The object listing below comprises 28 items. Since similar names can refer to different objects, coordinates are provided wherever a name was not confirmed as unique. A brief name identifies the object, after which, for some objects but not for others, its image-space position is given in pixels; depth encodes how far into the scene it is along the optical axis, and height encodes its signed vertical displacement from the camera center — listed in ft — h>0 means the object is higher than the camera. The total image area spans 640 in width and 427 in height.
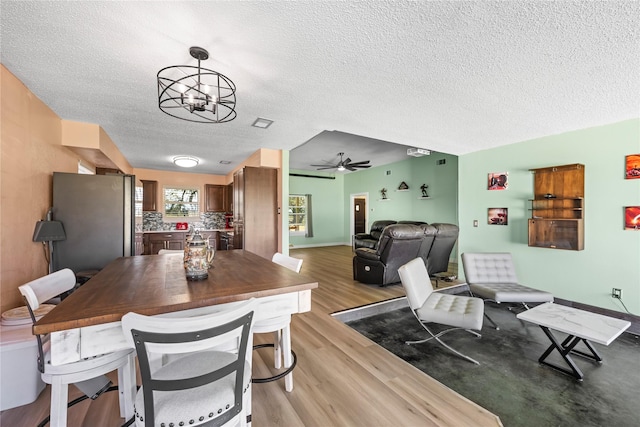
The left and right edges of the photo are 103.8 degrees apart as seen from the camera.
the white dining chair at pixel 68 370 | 3.62 -2.47
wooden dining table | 3.24 -1.37
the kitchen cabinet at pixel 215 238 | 21.99 -2.39
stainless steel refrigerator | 9.25 -0.30
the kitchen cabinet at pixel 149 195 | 21.12 +1.32
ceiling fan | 21.52 +4.18
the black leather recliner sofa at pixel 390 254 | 12.71 -2.22
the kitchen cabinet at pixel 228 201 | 23.41 +0.98
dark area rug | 5.65 -4.50
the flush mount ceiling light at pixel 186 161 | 14.46 +2.96
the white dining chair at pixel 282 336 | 5.34 -3.12
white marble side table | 6.45 -3.06
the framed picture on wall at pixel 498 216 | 13.64 -0.15
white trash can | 5.12 -3.33
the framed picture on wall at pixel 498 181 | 13.61 +1.81
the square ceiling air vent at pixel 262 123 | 10.65 +3.88
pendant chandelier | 5.65 +3.83
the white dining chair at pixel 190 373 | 2.86 -2.06
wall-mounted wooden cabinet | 10.98 +0.26
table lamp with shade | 7.98 -0.79
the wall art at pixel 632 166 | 9.68 +1.87
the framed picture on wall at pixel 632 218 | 9.70 -0.14
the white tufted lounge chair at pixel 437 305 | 7.57 -3.13
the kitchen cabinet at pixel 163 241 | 19.97 -2.45
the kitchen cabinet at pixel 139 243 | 18.04 -2.45
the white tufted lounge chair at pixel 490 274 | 10.32 -2.82
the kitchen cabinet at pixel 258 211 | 15.35 +0.04
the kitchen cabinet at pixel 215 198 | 23.48 +1.27
